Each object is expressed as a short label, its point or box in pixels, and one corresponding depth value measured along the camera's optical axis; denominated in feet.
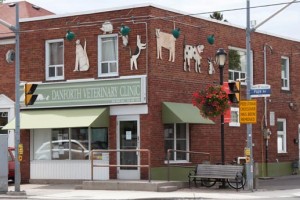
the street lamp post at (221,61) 76.59
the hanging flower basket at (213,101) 75.46
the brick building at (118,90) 81.51
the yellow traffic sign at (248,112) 72.49
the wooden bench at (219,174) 74.38
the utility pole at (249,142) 73.20
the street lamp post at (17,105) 72.64
